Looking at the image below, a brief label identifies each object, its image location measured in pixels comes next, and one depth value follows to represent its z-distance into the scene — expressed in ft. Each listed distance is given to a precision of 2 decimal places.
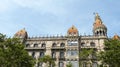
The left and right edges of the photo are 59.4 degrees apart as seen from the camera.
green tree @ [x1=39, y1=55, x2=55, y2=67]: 77.90
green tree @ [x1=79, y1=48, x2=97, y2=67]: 73.67
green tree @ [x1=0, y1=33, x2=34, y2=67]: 65.43
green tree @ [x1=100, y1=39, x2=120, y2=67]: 66.59
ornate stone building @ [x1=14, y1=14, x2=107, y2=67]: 92.77
